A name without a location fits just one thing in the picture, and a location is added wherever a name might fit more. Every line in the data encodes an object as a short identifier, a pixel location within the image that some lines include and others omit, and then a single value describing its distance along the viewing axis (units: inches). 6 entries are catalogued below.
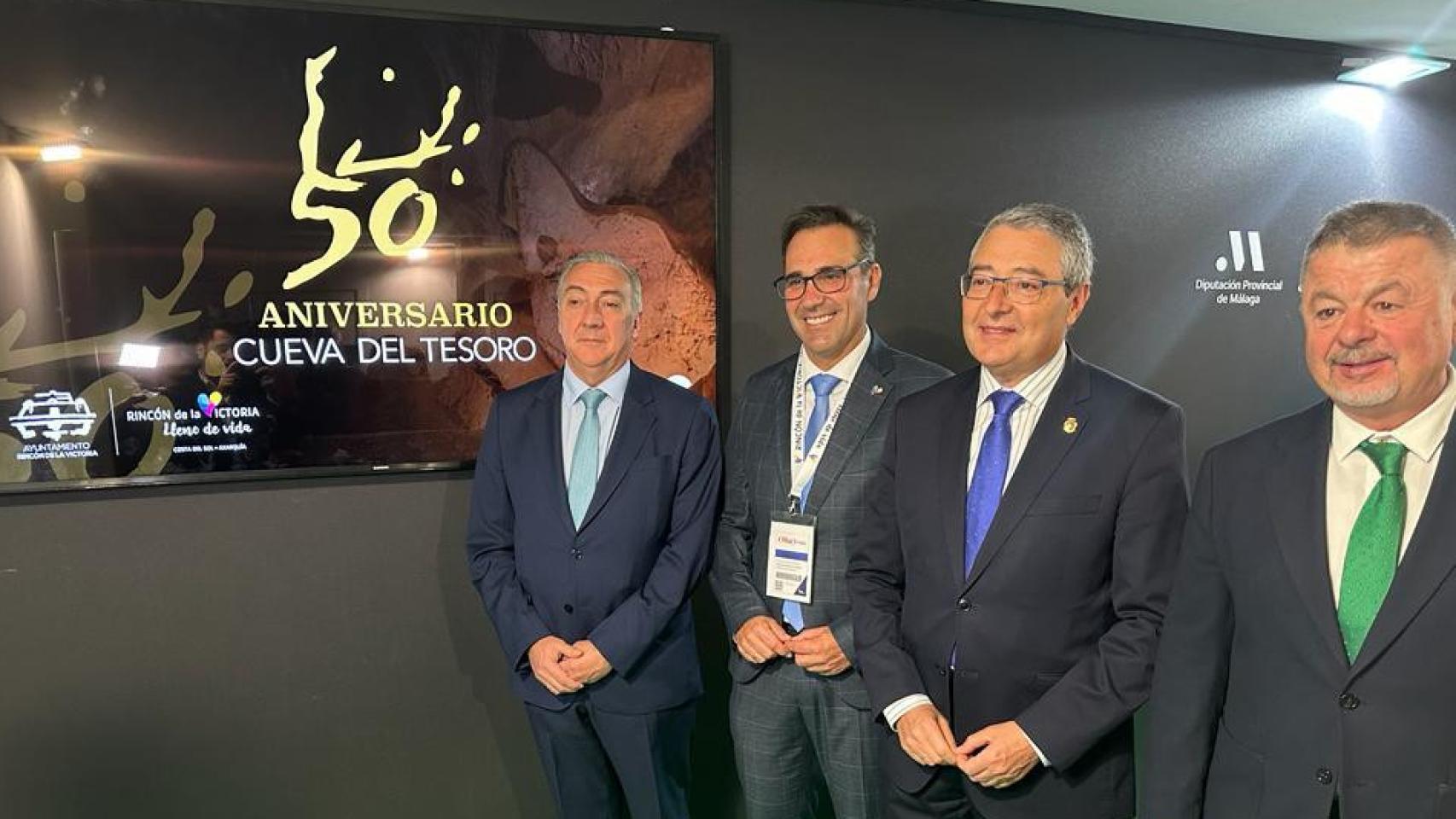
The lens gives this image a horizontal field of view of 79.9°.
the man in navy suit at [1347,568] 46.6
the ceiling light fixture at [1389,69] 130.4
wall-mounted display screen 89.7
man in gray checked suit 76.2
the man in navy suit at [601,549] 80.9
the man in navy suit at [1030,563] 63.0
